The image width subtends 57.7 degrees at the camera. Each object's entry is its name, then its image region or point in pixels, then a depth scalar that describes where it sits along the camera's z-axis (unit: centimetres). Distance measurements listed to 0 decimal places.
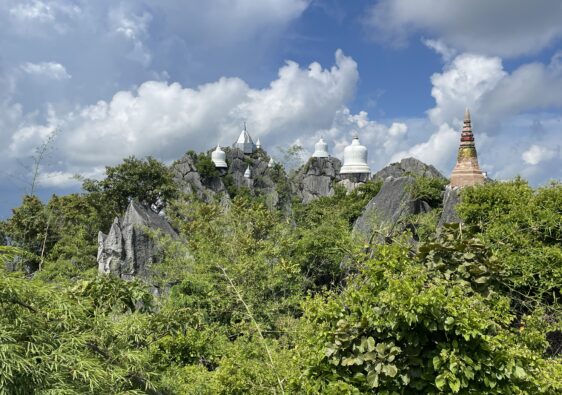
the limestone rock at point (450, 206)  1054
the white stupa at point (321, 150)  4022
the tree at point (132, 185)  2011
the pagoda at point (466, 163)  1425
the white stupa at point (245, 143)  4166
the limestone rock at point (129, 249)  1227
